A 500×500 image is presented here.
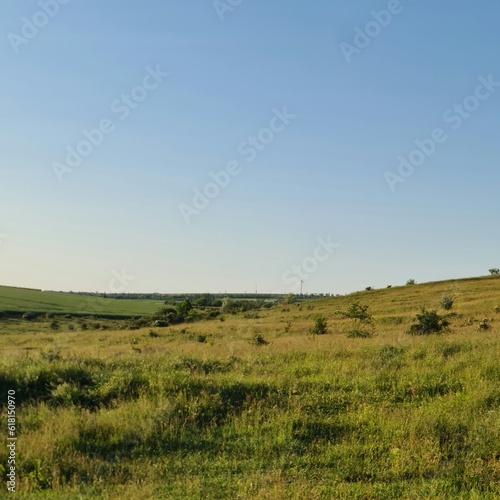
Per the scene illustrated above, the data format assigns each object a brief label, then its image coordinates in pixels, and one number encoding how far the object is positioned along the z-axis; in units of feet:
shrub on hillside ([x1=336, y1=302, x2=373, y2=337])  116.06
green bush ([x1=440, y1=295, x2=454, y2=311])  130.68
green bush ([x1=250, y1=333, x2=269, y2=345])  86.13
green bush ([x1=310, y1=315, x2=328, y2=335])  111.77
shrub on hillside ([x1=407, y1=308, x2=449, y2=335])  83.87
